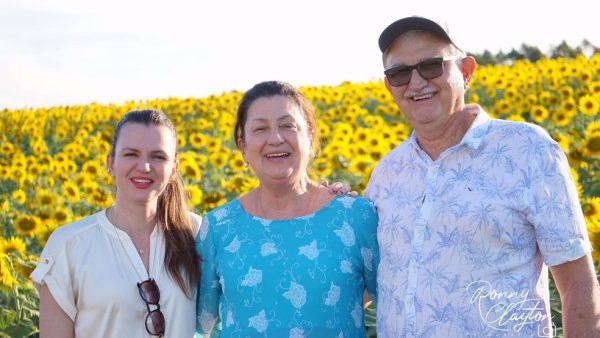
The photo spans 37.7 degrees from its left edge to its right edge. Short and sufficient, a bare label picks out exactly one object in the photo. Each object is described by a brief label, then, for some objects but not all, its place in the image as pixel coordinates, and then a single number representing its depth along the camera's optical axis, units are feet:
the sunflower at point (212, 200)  26.13
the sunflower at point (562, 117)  38.25
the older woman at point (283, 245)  12.21
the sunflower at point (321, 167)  30.96
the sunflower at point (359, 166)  29.55
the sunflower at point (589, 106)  37.73
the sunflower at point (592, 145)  25.68
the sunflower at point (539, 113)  39.19
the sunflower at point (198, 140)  42.34
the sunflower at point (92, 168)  33.81
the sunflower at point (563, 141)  27.68
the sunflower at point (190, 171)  31.80
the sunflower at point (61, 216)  26.20
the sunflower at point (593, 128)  26.23
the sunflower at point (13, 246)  22.09
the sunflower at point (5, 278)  18.51
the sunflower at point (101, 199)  28.99
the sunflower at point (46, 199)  29.99
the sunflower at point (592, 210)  18.53
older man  10.57
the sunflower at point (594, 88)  40.89
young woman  12.23
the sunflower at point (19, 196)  31.58
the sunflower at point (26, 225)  25.93
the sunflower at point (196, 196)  26.40
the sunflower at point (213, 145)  40.24
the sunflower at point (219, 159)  35.22
